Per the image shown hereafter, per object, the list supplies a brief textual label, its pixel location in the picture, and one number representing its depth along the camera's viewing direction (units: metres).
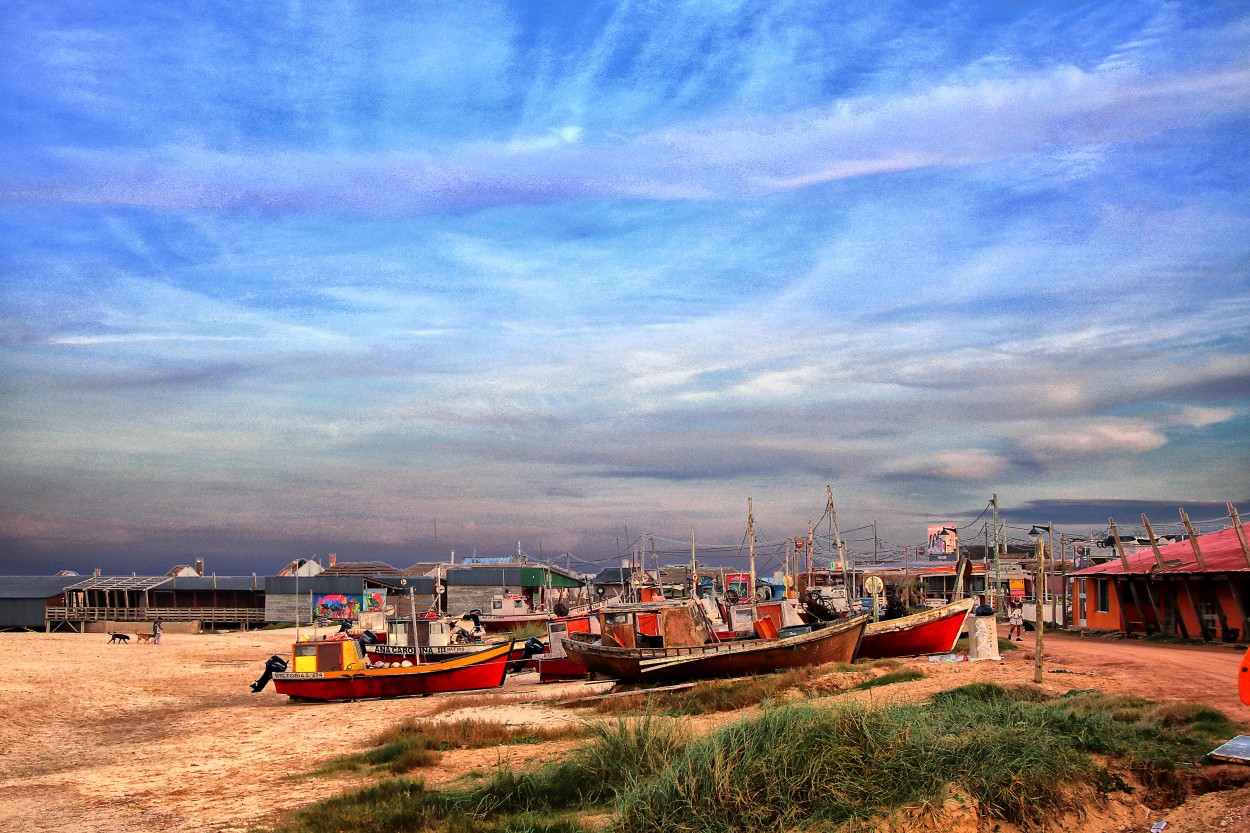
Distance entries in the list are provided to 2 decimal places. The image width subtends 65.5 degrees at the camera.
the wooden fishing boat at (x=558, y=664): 34.57
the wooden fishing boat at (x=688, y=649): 27.00
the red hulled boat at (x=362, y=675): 32.16
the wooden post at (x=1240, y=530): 28.94
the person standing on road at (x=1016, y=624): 38.51
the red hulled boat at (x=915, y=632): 33.91
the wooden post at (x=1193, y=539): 31.08
